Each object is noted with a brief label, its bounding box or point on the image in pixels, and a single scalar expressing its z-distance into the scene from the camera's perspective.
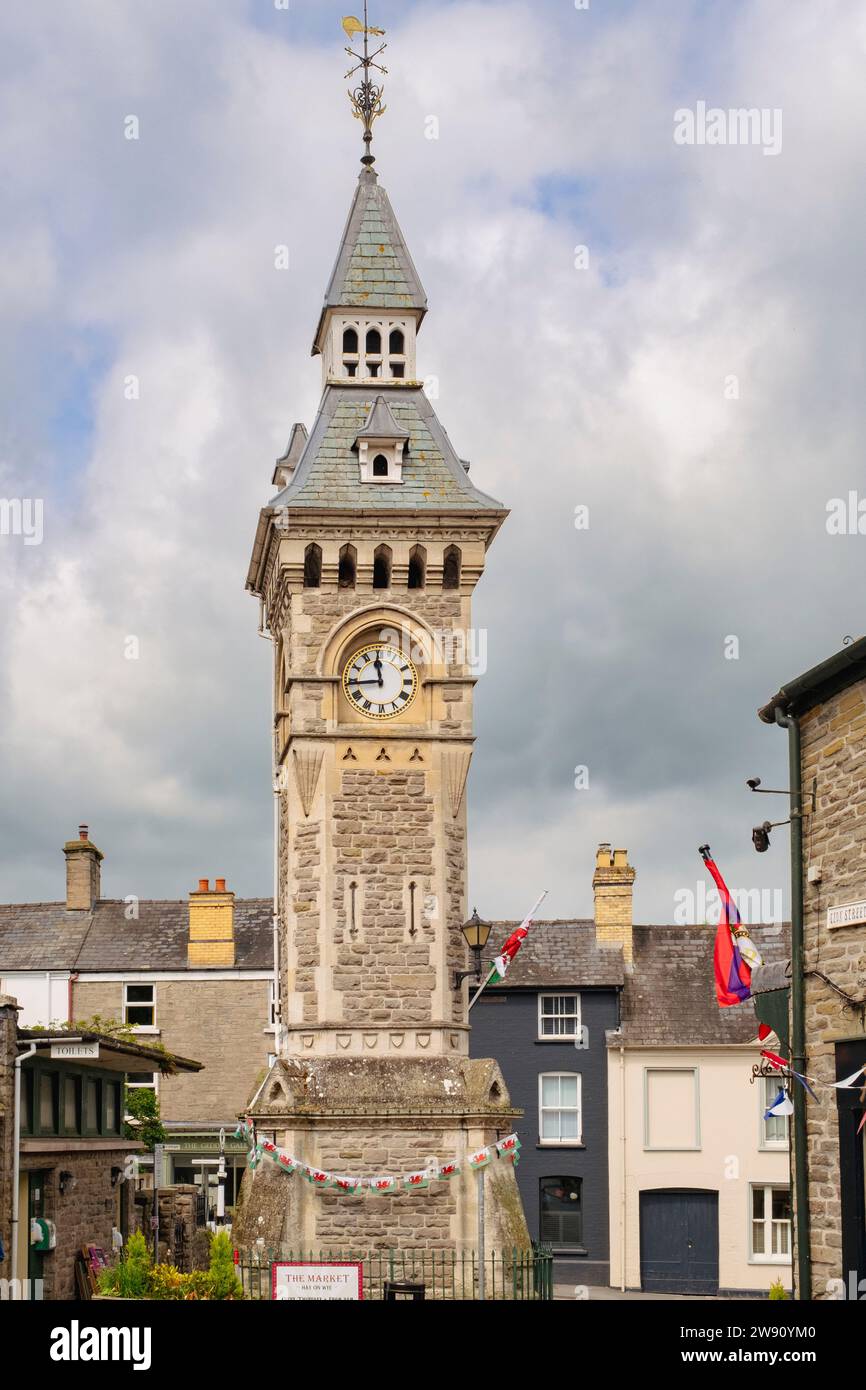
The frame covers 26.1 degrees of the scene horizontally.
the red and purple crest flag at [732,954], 19.25
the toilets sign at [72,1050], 25.05
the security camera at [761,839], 18.48
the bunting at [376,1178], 25.94
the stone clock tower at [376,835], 26.06
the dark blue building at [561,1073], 41.06
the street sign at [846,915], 17.27
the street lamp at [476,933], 25.98
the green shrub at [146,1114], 43.25
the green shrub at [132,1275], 23.16
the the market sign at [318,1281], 19.14
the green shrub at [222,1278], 23.11
